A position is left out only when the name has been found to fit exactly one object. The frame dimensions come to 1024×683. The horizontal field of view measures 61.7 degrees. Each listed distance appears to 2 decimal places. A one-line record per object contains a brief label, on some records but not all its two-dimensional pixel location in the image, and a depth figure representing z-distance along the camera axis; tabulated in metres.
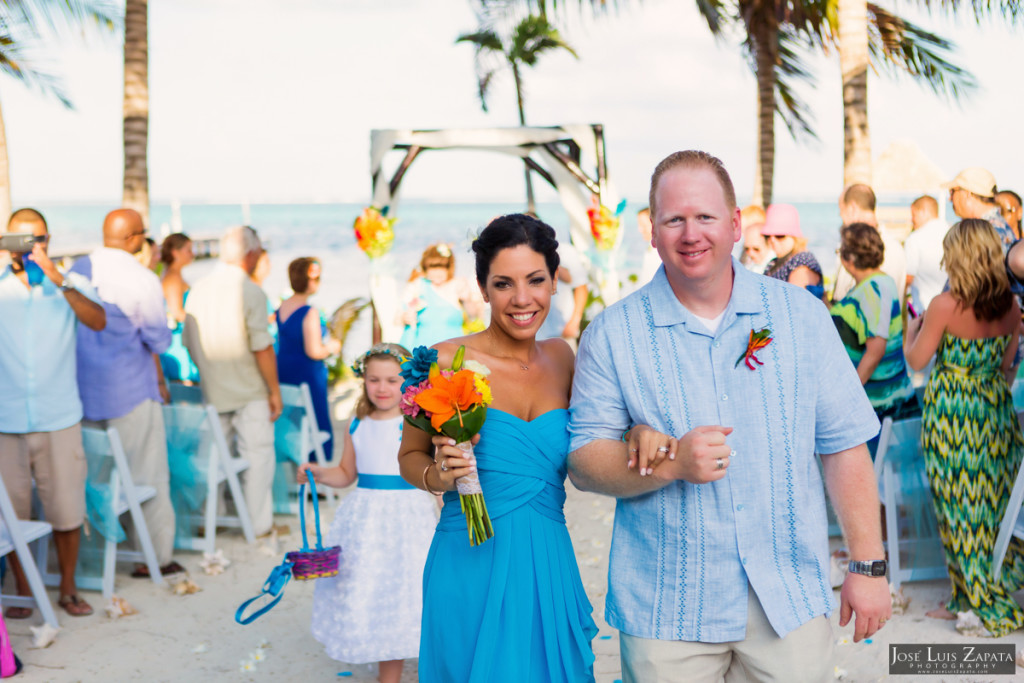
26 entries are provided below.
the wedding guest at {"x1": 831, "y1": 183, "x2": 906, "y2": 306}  6.02
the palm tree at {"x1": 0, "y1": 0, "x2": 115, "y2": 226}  7.99
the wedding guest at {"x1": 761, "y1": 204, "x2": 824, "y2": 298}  5.55
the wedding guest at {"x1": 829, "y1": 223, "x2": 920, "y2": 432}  4.92
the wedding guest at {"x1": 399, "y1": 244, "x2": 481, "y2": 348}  6.44
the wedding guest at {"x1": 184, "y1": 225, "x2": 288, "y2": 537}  5.98
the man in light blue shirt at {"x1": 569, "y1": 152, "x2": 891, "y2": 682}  2.12
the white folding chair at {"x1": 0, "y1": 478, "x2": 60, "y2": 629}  4.29
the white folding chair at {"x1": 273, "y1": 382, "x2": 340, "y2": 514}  6.66
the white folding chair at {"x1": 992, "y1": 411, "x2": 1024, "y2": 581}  4.05
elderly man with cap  5.84
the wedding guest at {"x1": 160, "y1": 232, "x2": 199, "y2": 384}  7.07
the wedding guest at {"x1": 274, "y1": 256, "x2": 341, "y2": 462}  6.78
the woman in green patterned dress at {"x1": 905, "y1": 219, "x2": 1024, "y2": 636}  4.20
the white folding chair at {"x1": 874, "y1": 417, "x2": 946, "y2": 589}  4.74
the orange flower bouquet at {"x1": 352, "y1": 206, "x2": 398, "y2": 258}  8.31
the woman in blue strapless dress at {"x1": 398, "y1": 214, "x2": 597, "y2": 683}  2.45
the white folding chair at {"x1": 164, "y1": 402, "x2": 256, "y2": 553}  5.77
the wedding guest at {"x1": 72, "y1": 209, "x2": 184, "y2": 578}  5.19
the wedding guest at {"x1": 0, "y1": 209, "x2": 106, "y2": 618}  4.59
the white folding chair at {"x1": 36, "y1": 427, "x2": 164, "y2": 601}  5.02
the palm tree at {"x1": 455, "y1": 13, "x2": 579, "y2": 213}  15.95
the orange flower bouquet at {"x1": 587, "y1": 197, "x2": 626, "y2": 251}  8.84
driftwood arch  9.42
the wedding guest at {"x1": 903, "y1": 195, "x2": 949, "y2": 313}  7.41
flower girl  3.83
